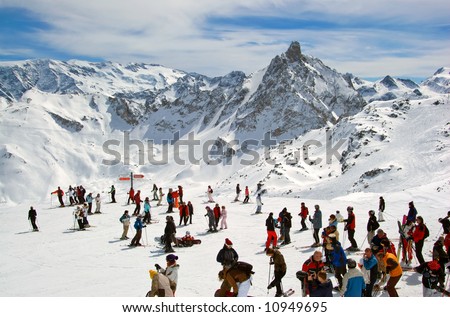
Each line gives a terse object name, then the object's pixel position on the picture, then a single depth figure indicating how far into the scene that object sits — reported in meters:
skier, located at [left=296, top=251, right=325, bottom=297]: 9.96
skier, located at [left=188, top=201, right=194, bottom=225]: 25.35
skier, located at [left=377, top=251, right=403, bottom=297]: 11.06
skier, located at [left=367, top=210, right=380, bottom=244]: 16.52
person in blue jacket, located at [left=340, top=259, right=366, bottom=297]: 10.00
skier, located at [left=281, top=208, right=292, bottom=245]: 19.20
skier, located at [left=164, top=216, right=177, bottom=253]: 18.97
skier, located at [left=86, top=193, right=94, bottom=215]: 29.89
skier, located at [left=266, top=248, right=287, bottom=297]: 11.63
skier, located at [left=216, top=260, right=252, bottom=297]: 10.06
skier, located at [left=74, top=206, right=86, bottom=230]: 25.14
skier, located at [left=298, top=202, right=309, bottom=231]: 21.70
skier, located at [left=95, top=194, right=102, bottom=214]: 30.77
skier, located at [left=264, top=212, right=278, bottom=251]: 17.66
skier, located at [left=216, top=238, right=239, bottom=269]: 12.21
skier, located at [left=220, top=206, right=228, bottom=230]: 23.89
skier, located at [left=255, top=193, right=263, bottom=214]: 28.65
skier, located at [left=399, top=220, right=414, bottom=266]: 14.66
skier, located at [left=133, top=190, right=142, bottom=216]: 28.73
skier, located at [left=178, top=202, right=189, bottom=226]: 25.30
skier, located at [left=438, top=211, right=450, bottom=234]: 15.93
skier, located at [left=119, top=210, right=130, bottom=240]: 21.68
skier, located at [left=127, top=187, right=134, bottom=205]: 33.09
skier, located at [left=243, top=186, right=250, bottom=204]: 33.86
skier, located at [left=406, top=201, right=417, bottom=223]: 18.73
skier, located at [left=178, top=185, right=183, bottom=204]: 31.33
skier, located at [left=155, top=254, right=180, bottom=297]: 11.43
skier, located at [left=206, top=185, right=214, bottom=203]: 33.97
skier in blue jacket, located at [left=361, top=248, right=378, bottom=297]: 11.07
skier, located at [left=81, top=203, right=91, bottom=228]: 25.30
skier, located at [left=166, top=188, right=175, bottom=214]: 29.58
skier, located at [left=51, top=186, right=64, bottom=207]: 33.96
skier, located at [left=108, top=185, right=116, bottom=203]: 36.06
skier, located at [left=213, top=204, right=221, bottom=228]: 23.36
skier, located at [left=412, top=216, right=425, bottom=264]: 14.31
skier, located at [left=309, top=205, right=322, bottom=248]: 18.19
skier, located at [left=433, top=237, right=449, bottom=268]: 12.41
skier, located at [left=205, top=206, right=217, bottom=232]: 22.92
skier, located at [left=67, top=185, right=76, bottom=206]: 34.86
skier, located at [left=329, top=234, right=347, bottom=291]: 12.13
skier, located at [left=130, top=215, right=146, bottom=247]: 20.30
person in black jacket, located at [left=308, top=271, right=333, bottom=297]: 9.77
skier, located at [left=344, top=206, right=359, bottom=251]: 16.84
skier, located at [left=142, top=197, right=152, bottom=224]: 25.28
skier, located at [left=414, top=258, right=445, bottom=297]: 10.80
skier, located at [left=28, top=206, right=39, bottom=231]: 25.39
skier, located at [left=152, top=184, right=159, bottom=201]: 35.73
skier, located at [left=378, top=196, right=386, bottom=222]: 23.42
